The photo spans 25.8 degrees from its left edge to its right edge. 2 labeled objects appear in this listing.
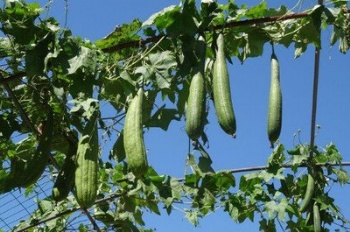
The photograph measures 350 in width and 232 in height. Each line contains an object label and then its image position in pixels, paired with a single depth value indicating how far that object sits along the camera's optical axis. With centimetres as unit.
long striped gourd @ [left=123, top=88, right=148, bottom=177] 305
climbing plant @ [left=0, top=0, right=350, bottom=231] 330
